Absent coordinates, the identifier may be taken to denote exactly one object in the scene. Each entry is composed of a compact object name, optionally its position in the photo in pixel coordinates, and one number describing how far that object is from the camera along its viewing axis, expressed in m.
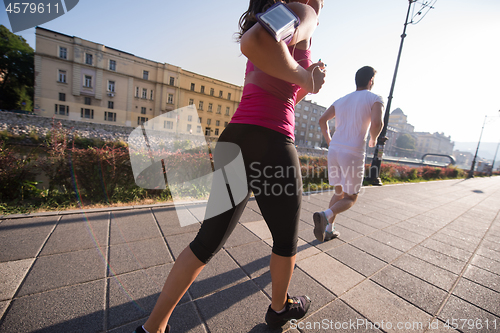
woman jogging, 1.07
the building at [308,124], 68.12
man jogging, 2.41
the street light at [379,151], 9.02
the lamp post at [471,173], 22.17
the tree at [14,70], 34.72
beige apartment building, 32.94
